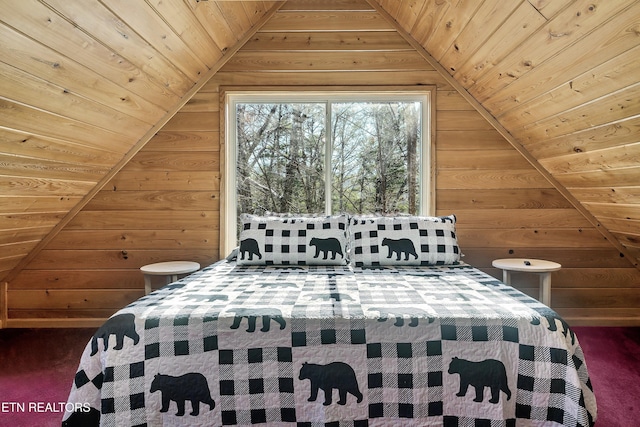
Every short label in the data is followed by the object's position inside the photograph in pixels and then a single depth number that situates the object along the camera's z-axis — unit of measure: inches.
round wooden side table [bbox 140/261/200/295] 86.9
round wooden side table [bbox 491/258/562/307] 83.3
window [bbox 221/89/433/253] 105.8
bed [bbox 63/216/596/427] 42.9
